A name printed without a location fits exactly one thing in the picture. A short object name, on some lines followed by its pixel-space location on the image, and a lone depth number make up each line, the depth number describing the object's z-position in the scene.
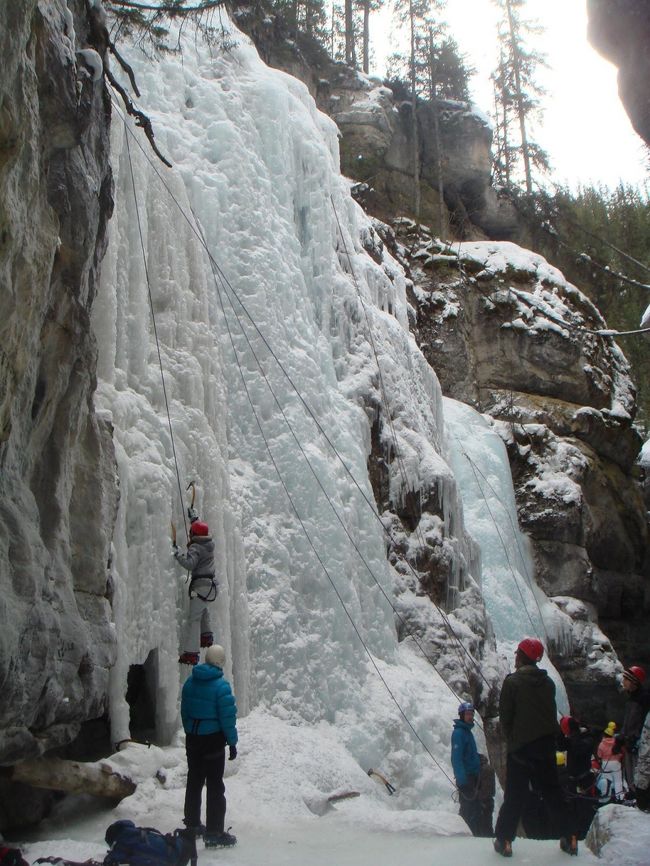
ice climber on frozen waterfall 7.16
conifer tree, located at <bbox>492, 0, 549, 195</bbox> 29.75
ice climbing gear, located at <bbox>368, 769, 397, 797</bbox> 8.44
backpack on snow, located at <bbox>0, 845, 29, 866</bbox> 4.19
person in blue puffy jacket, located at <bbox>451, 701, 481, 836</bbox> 6.84
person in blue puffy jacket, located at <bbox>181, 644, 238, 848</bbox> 5.27
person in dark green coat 5.02
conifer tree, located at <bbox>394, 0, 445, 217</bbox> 26.97
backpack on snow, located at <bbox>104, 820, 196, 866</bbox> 4.40
